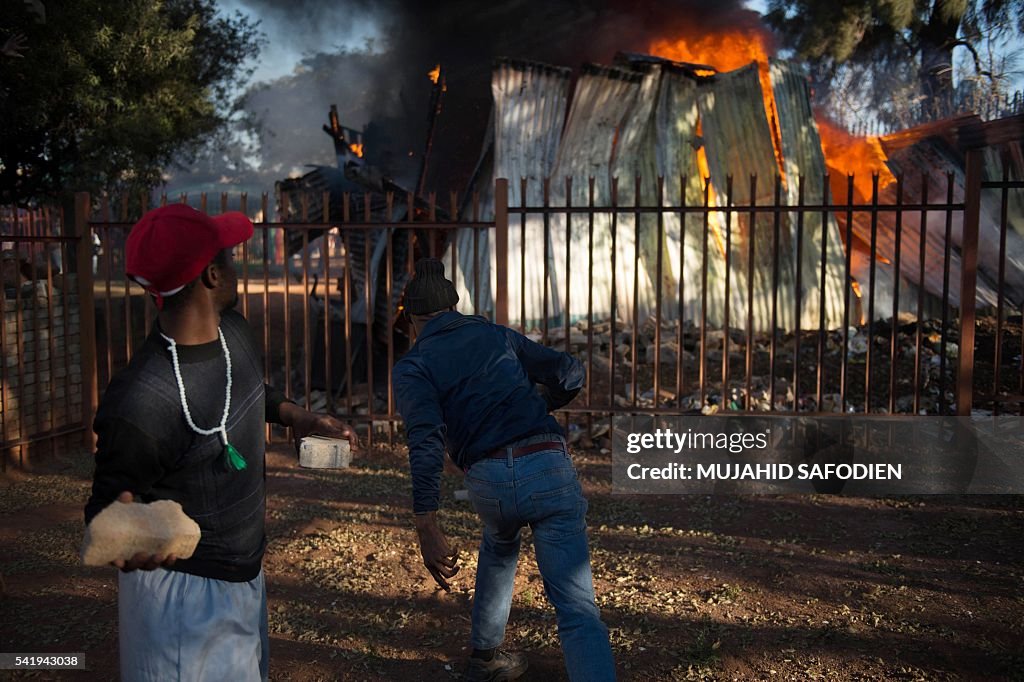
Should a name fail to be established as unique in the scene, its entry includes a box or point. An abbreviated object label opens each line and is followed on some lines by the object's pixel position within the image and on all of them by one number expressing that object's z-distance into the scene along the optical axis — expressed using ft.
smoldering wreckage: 39.42
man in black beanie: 10.27
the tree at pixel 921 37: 65.57
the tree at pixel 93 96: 38.01
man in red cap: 6.97
